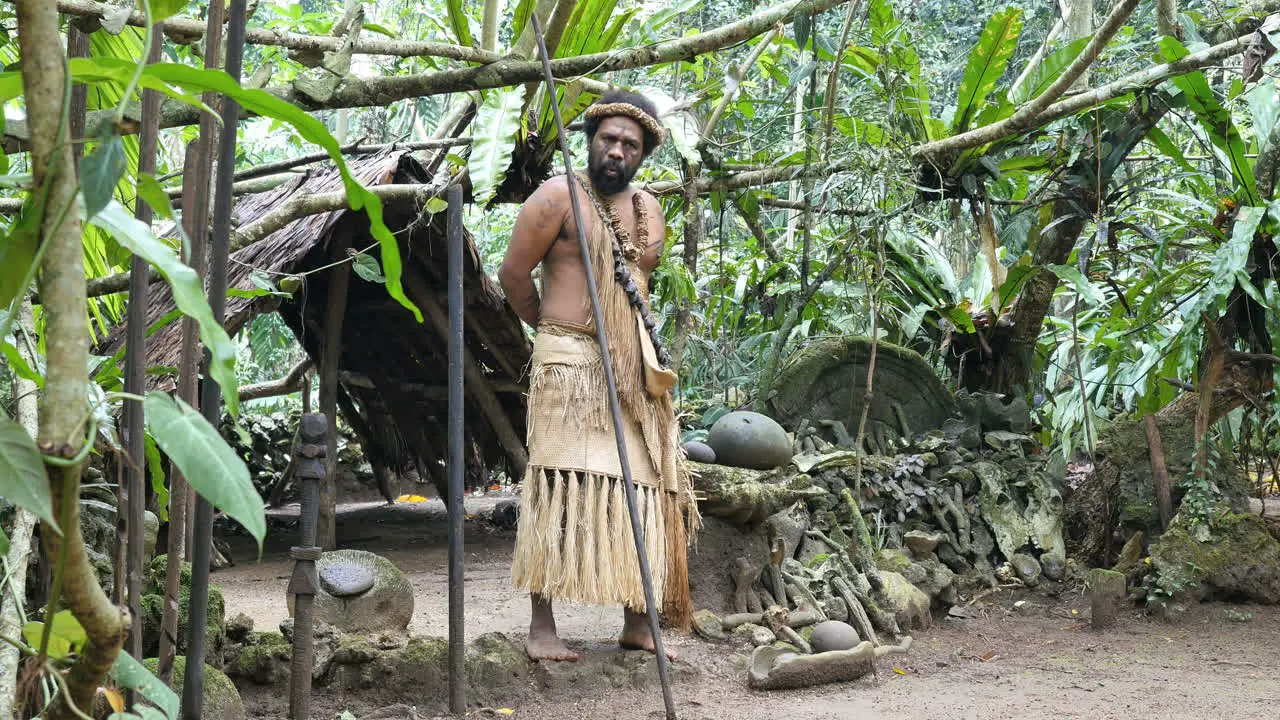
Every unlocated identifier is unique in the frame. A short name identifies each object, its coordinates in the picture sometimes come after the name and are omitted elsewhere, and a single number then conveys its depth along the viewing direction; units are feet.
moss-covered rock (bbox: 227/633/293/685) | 10.48
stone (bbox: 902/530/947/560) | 18.06
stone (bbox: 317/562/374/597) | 11.64
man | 11.39
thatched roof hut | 14.75
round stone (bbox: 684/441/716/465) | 15.31
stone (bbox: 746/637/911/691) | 12.21
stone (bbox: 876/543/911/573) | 16.88
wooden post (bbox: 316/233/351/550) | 17.58
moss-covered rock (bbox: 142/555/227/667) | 9.34
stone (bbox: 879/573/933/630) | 15.60
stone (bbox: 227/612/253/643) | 10.61
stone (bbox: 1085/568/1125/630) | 15.75
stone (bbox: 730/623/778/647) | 13.52
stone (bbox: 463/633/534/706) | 11.19
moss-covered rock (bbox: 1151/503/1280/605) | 15.87
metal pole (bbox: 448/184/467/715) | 9.49
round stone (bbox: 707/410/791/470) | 16.01
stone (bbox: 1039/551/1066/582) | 18.92
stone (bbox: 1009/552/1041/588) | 18.57
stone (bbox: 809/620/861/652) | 12.78
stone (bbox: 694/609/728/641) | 13.60
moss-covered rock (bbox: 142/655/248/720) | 8.71
